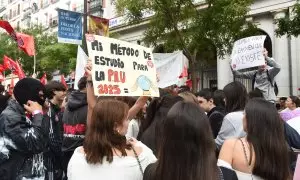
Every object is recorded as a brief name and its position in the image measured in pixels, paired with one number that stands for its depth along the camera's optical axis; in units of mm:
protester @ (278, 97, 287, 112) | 11117
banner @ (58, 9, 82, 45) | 12320
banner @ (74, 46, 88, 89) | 6152
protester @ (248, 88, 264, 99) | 5117
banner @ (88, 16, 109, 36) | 11531
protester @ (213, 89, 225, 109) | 5723
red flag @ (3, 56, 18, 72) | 12538
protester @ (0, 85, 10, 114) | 7229
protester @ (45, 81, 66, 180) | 3826
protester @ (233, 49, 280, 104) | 5781
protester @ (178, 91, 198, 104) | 4763
